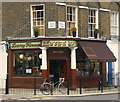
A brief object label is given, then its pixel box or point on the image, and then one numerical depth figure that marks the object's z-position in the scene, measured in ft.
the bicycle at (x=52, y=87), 73.46
